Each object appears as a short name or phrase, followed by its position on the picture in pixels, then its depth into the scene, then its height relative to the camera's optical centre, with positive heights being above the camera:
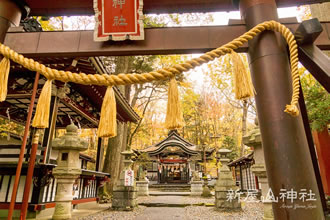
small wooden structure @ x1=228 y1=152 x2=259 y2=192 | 13.78 -0.09
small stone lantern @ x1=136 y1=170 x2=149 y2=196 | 14.04 -0.84
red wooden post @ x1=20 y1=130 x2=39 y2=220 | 3.21 +0.00
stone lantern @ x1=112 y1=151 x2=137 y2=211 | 7.78 -0.80
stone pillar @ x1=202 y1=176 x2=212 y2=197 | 13.55 -1.16
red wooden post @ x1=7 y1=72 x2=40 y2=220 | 2.40 -0.07
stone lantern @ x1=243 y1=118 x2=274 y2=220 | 4.50 +0.24
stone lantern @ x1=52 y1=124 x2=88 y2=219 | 4.62 +0.19
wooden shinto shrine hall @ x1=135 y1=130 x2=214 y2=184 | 20.56 +1.52
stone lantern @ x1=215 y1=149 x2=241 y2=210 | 8.02 -0.71
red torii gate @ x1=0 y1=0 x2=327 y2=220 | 1.50 +0.52
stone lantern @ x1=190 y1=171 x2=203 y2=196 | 14.40 -0.90
